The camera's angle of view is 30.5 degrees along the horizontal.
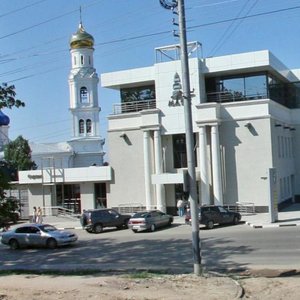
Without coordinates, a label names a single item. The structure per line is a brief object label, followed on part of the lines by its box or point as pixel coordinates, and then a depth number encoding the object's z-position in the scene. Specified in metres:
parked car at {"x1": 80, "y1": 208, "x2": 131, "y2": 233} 35.84
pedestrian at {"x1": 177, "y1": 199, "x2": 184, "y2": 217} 40.75
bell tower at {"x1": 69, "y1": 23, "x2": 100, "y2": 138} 79.38
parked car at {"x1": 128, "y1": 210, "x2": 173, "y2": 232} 33.44
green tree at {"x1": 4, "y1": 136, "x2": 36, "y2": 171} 80.88
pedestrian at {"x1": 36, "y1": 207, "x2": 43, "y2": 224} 43.28
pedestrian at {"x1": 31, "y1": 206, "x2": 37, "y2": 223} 44.44
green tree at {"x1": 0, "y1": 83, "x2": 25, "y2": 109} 16.69
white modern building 39.91
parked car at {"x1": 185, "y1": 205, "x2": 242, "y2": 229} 33.28
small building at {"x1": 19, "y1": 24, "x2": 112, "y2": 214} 45.81
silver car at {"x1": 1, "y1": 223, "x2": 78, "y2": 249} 29.36
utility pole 16.91
